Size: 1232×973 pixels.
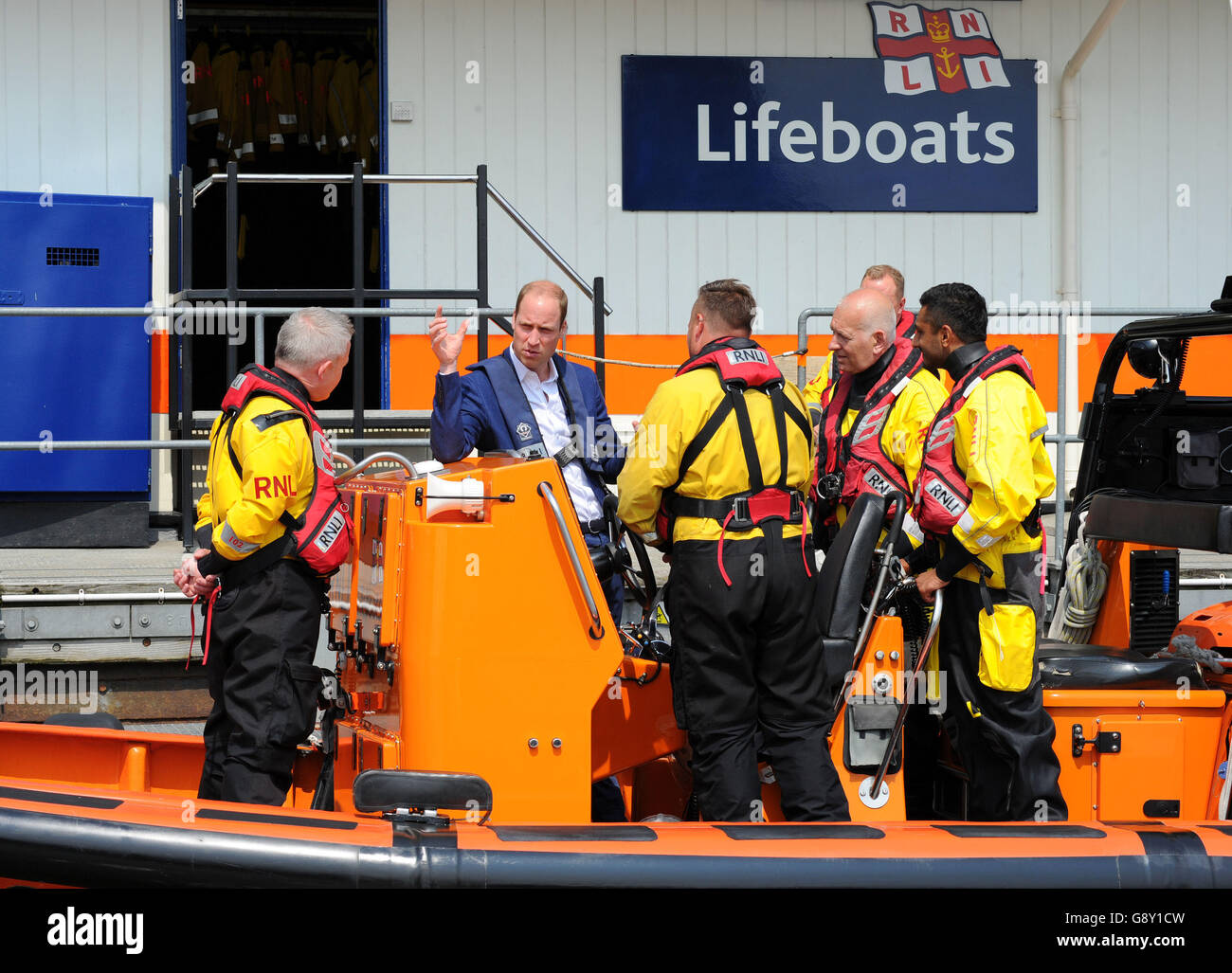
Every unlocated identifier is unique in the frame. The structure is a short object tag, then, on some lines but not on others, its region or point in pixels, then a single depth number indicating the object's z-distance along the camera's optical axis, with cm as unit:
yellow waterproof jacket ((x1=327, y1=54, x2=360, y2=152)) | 2055
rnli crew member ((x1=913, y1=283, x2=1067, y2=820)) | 721
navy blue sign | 1708
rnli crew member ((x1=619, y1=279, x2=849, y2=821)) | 698
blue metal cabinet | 1389
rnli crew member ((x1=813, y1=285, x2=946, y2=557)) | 824
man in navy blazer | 858
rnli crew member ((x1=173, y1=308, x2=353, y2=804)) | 729
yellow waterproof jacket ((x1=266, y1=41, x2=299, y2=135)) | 2025
